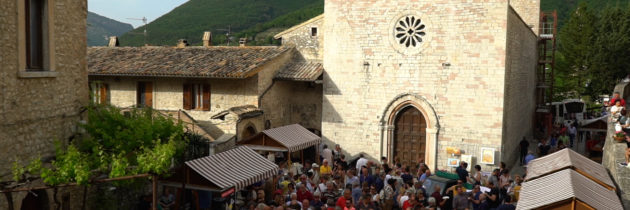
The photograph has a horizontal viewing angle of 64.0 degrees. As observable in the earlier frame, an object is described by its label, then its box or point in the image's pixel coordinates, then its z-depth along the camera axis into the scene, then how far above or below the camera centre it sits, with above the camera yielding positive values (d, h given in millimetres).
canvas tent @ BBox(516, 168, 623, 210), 7305 -1609
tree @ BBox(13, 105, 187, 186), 7902 -1230
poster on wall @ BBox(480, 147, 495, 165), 16031 -2101
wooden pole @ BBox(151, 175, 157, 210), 8352 -1828
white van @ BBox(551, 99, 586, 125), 28531 -1158
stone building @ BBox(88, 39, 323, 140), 17844 -29
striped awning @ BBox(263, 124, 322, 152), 15008 -1607
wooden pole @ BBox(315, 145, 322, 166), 17759 -2447
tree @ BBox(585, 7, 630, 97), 36844 +2652
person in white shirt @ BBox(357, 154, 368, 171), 14834 -2230
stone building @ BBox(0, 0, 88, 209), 8836 +25
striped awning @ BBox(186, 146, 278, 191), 10328 -1871
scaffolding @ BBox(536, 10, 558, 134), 27622 +1146
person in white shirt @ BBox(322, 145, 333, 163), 16609 -2226
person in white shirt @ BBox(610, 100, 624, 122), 12957 -496
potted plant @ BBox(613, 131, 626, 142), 11055 -964
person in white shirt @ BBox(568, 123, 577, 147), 22969 -1947
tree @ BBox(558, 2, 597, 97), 39625 +3600
